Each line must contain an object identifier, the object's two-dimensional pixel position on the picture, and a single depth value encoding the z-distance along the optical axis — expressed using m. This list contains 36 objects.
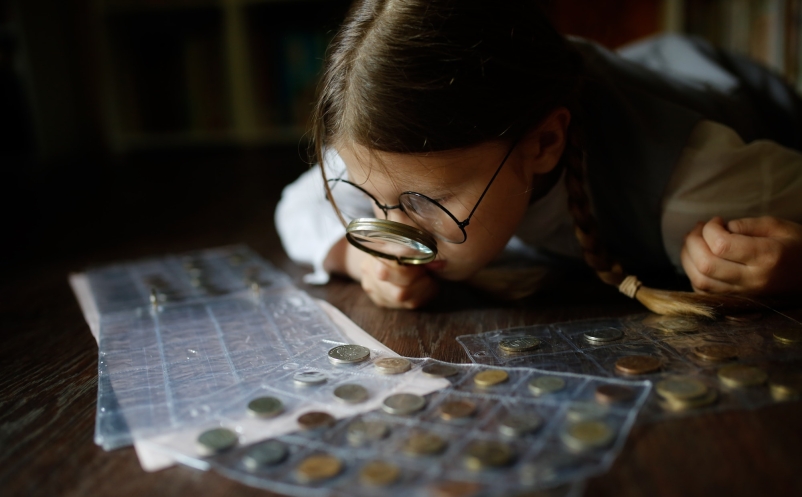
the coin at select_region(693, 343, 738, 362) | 0.60
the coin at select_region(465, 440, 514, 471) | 0.45
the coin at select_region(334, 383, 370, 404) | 0.57
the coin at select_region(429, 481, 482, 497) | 0.42
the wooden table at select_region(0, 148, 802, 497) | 0.45
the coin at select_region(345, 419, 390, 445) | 0.50
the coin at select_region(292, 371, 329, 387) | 0.61
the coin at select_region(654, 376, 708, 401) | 0.53
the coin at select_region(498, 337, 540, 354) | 0.67
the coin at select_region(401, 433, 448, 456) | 0.47
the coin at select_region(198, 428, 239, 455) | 0.50
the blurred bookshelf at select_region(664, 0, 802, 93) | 2.08
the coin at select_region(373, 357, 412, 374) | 0.63
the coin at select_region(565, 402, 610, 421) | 0.50
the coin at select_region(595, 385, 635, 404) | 0.53
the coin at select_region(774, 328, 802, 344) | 0.64
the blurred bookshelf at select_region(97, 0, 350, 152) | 2.79
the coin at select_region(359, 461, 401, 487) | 0.44
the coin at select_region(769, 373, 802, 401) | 0.53
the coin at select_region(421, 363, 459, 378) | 0.61
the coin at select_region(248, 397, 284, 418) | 0.55
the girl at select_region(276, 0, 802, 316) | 0.66
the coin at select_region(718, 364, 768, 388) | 0.55
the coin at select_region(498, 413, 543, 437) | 0.49
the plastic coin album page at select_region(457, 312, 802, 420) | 0.54
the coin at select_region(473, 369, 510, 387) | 0.58
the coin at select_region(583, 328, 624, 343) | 0.68
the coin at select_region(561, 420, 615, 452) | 0.46
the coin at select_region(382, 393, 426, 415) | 0.54
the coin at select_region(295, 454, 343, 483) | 0.45
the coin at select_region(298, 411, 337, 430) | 0.53
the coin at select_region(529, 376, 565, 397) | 0.55
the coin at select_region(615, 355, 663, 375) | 0.59
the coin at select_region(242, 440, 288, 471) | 0.48
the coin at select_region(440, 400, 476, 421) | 0.53
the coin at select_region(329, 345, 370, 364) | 0.66
